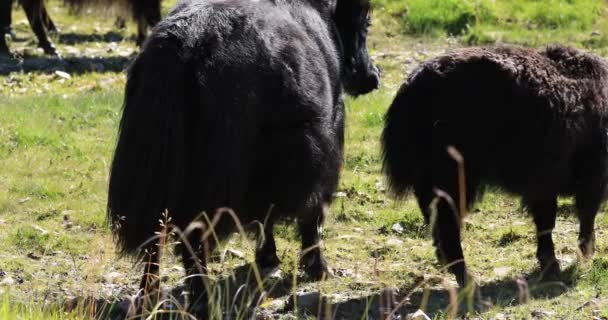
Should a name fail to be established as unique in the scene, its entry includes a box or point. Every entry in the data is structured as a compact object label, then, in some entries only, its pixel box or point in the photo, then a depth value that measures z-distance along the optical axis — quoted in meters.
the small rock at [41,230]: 12.46
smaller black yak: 10.61
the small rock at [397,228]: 12.99
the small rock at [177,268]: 11.46
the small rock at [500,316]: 10.13
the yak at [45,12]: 23.23
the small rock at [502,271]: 11.59
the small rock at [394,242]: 12.50
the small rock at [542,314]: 10.27
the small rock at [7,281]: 10.93
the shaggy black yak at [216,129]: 9.01
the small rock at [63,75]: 21.00
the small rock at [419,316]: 9.17
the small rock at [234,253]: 11.91
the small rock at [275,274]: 11.33
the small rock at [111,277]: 11.10
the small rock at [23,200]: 13.73
